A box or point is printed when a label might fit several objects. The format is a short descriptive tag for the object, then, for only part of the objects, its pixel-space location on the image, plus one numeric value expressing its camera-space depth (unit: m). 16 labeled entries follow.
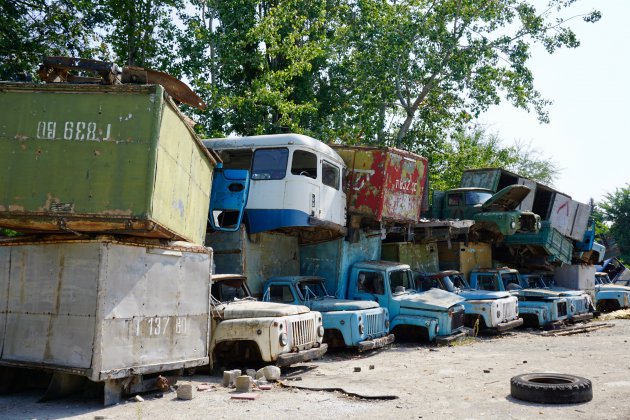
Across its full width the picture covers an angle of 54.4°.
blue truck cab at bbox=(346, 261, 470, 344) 12.72
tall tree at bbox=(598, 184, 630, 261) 40.10
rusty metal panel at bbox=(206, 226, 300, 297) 11.40
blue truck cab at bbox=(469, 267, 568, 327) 16.91
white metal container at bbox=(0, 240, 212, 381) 6.80
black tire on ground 7.13
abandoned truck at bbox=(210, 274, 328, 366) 8.56
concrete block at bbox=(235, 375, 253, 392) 7.67
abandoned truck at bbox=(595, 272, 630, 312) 23.17
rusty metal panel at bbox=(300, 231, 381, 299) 13.28
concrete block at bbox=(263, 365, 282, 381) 8.38
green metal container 6.81
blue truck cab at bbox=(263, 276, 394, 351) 10.96
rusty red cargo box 14.28
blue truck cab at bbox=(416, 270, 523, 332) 14.34
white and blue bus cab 11.96
